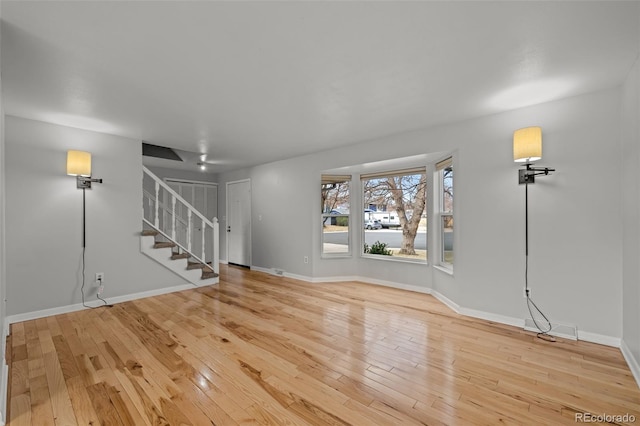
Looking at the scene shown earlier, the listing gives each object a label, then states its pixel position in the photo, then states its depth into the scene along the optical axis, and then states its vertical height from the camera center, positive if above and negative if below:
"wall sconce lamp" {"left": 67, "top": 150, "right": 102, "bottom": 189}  3.46 +0.59
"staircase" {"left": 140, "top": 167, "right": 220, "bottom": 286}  4.38 -0.50
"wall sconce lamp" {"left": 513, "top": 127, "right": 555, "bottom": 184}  2.76 +0.61
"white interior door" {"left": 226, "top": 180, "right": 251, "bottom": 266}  6.63 -0.23
